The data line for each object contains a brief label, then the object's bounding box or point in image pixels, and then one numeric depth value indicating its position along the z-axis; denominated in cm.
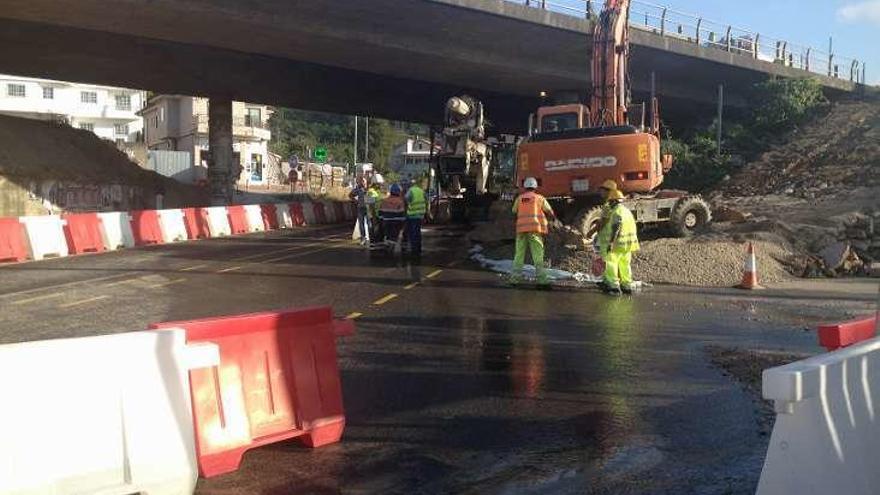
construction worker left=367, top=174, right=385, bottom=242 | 1986
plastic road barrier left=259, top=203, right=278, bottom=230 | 2902
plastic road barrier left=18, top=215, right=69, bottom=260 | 1775
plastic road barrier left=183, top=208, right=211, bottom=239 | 2378
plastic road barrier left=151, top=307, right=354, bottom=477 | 471
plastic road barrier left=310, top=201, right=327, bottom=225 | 3371
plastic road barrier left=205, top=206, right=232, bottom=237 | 2491
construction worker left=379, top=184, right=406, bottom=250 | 1814
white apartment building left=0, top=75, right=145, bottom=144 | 8681
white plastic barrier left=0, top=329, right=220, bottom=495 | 360
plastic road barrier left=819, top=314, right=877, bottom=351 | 517
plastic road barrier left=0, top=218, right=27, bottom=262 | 1712
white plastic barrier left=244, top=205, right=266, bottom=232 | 2759
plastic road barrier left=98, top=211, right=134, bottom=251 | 2011
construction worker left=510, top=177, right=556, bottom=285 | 1295
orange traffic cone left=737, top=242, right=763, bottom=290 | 1346
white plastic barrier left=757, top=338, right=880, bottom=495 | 366
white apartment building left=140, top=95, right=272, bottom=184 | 7031
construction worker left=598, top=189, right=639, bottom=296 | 1202
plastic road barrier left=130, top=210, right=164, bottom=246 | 2127
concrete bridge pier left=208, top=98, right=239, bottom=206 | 3884
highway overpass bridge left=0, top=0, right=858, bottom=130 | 2622
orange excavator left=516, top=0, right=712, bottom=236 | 1608
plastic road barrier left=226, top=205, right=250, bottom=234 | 2632
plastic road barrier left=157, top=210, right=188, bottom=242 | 2267
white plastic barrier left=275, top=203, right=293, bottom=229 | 3019
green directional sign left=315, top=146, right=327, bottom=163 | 5659
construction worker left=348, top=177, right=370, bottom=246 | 2130
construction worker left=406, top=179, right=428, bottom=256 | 1748
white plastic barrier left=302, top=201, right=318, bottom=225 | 3278
